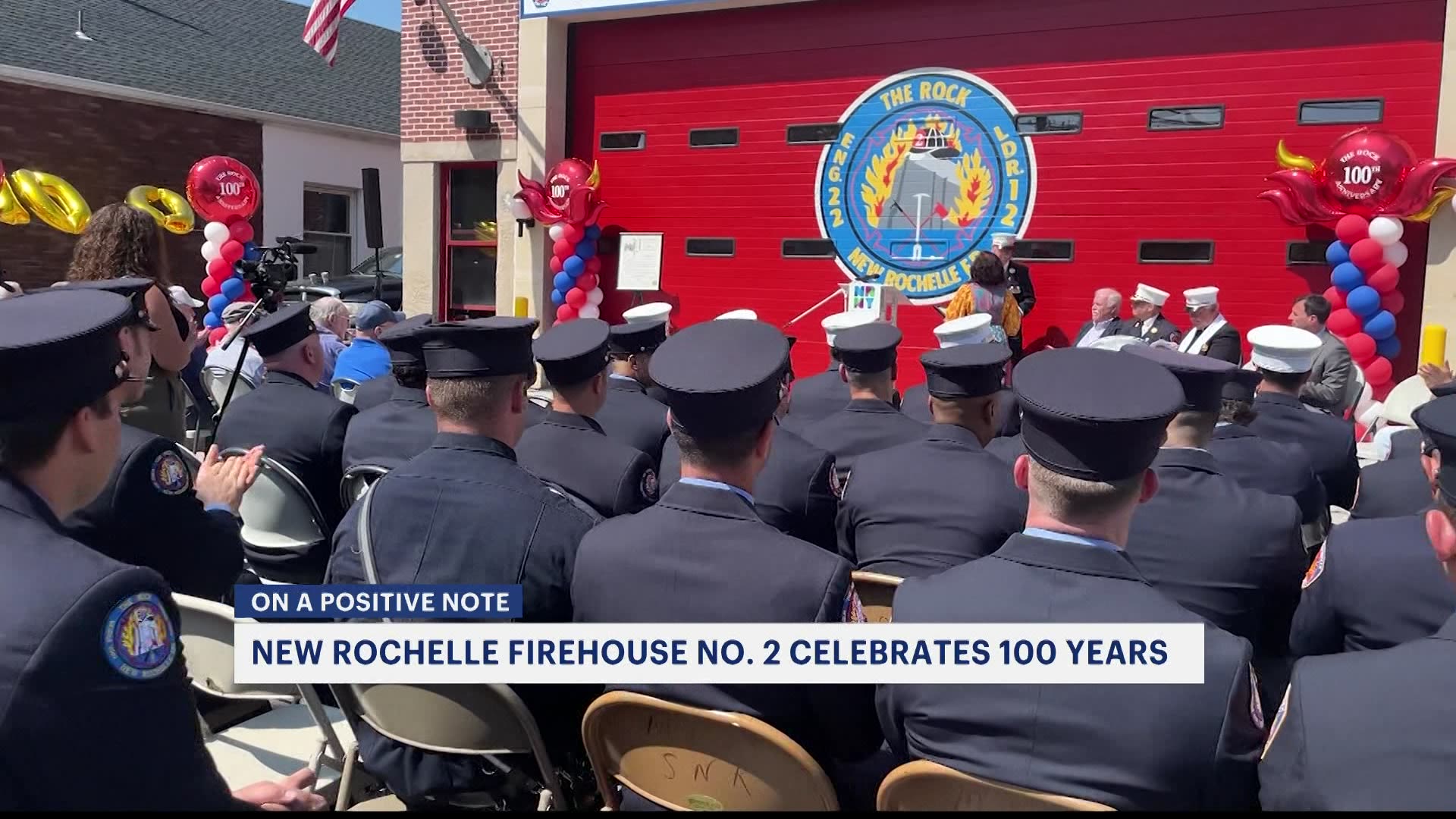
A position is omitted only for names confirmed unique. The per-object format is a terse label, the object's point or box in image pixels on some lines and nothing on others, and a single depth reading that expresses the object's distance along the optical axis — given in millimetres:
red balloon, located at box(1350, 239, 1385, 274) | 7262
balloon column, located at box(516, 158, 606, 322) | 10852
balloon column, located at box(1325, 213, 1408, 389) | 7280
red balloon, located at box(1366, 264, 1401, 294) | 7289
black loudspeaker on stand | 15867
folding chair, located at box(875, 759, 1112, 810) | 1688
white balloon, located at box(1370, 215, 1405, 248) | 7148
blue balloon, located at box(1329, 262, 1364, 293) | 7359
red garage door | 8109
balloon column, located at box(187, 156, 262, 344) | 12234
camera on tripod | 7199
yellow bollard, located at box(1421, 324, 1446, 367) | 7449
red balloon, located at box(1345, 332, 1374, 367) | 7297
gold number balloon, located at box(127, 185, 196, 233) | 13219
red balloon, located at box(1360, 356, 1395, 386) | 7285
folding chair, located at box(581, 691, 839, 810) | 1881
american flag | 10547
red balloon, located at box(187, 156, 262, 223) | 12320
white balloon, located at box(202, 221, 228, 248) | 12281
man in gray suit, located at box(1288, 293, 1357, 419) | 6625
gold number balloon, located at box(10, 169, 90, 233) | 12883
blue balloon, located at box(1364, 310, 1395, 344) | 7293
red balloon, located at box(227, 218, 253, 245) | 12594
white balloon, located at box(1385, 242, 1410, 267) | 7305
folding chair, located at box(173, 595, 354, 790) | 2551
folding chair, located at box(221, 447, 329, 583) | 3840
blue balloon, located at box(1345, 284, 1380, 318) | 7297
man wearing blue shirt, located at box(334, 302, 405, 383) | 6660
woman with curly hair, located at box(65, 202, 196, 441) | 4434
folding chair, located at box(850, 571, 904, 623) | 2744
